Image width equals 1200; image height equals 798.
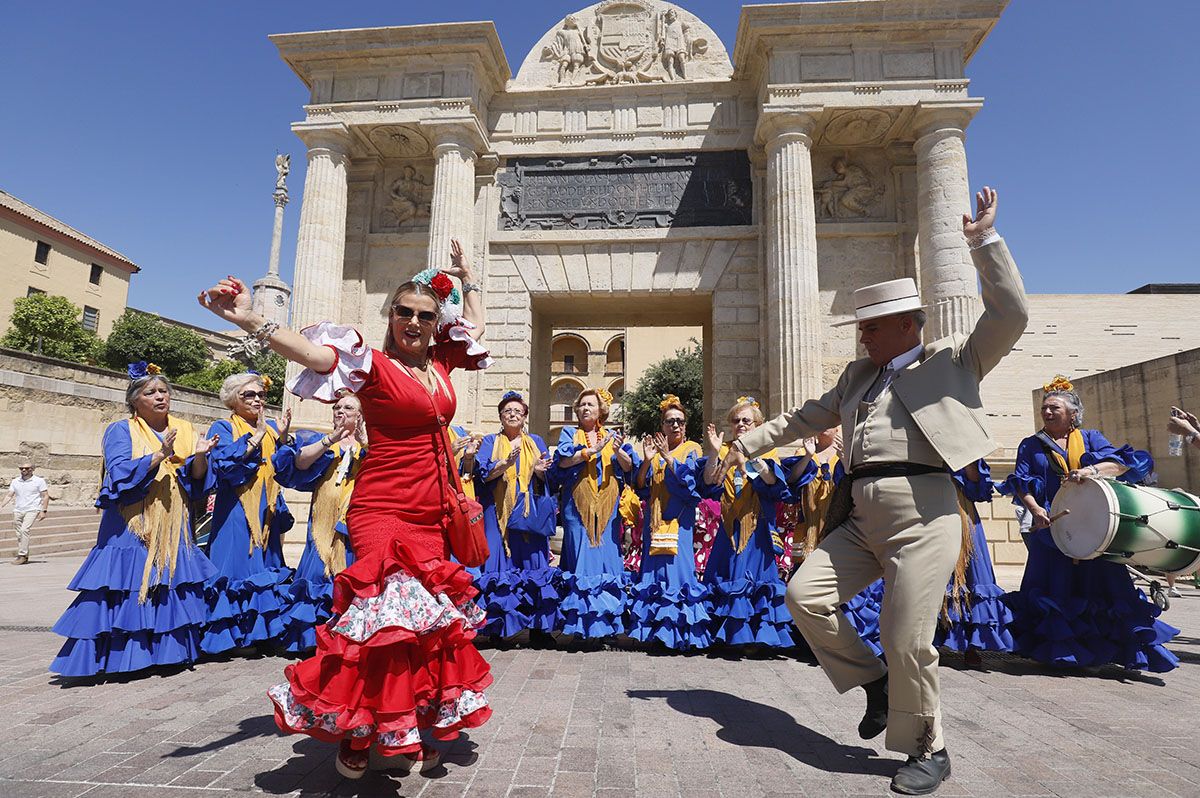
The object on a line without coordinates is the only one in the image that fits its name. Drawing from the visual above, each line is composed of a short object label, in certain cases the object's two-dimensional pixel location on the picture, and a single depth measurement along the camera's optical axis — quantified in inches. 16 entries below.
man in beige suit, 104.7
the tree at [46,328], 1117.1
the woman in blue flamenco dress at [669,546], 189.2
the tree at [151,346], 1332.4
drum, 153.2
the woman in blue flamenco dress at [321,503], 182.1
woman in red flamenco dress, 94.6
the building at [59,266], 1374.3
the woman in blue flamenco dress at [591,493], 204.1
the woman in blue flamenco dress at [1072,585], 172.4
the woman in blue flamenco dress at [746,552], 184.5
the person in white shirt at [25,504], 409.4
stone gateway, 437.1
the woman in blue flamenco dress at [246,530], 177.9
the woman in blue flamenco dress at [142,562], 157.3
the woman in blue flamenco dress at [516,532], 195.2
